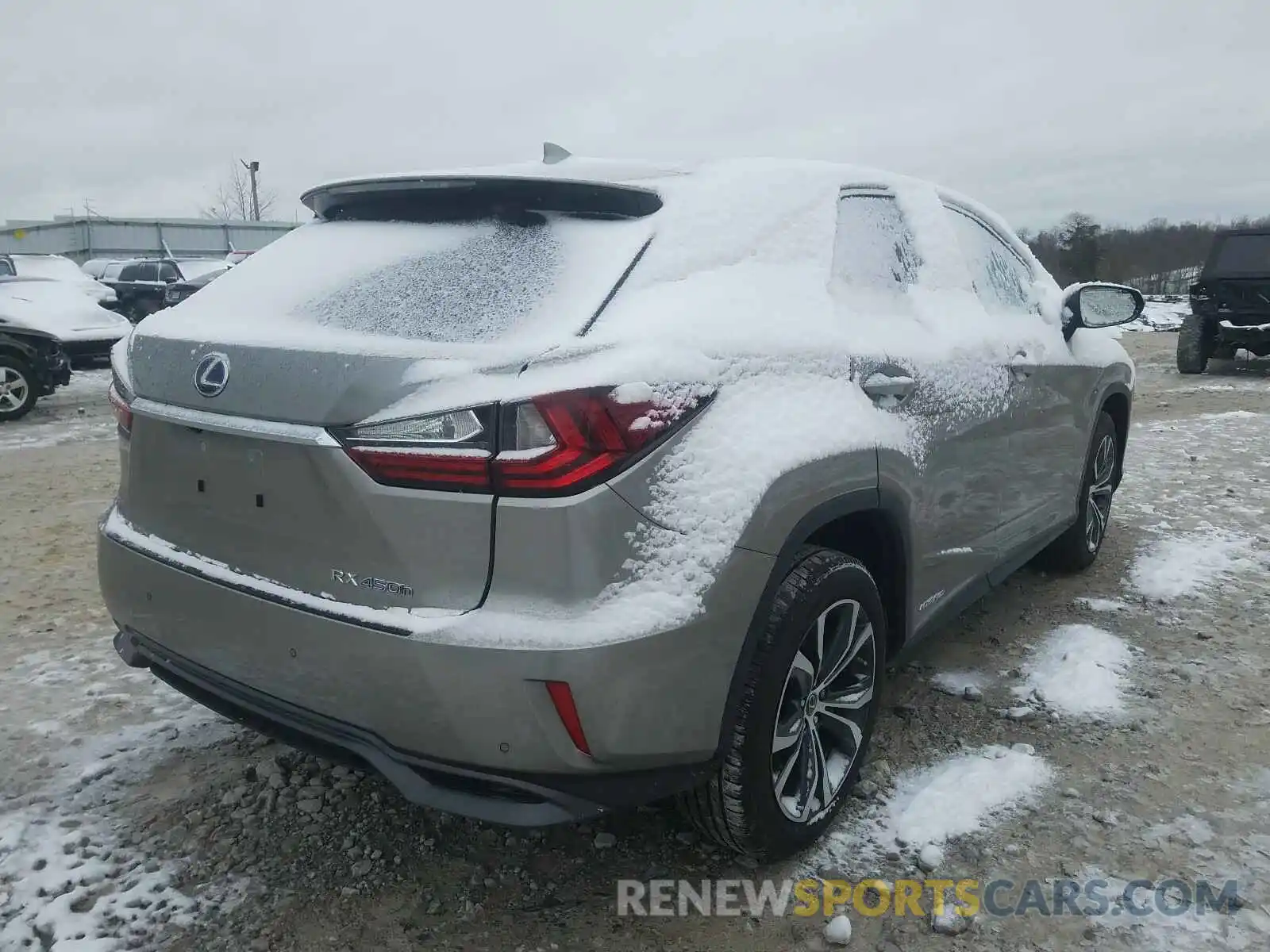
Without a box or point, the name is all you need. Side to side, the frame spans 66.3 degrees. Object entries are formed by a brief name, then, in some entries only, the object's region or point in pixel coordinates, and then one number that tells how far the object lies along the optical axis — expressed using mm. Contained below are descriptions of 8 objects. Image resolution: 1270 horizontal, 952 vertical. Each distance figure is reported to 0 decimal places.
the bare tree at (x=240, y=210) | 51234
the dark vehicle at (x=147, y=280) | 19375
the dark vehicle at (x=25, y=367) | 9492
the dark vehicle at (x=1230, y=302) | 12258
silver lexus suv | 1796
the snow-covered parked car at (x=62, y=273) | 10922
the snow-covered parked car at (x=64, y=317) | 9781
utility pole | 48531
